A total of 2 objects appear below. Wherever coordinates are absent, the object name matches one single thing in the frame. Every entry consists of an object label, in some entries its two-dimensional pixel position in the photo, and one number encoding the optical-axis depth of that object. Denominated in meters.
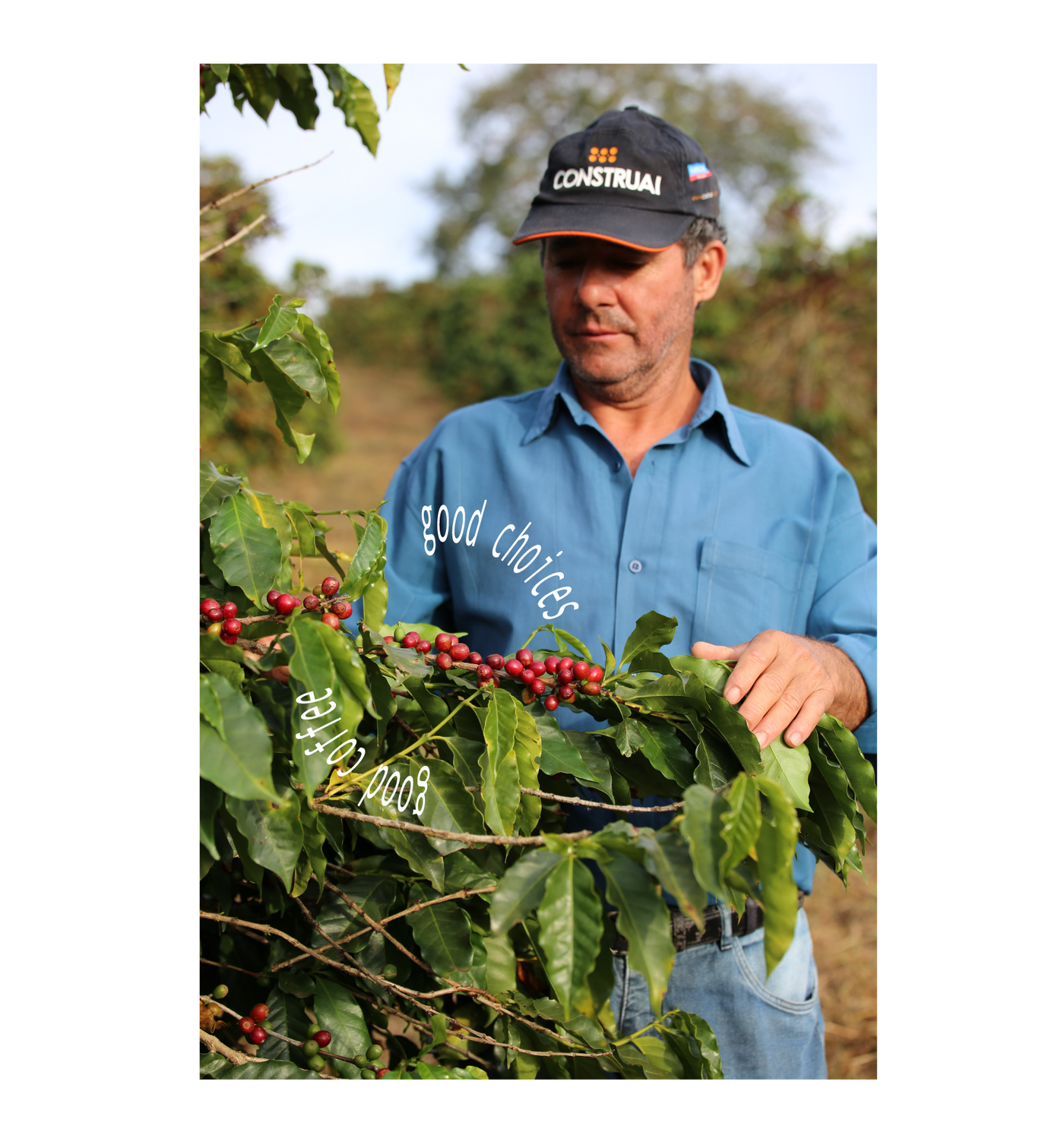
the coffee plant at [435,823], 0.78
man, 1.78
